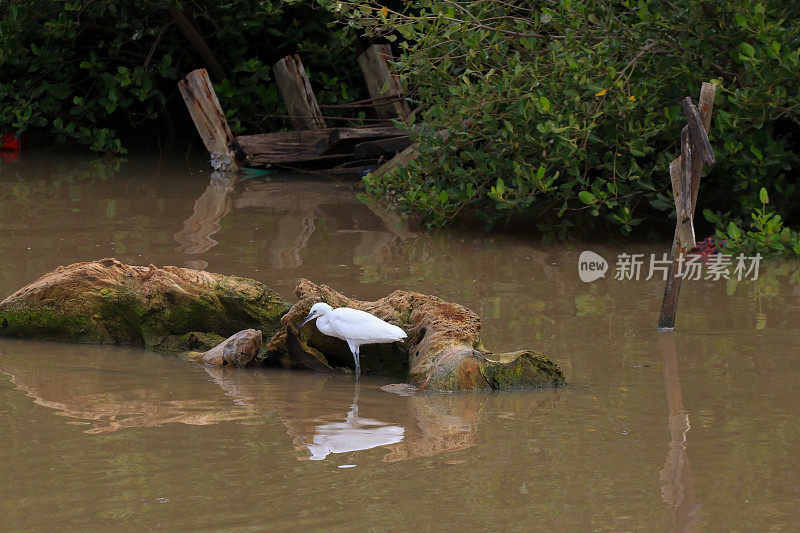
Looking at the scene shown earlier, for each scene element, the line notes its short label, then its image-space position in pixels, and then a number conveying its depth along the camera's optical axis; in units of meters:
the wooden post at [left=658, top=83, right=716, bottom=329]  14.10
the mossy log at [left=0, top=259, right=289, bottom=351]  14.00
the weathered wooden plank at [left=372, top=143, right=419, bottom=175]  25.59
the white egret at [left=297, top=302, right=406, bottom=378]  12.17
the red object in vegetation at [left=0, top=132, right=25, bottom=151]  33.78
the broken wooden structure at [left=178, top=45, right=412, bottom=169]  29.52
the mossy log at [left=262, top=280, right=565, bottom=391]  11.90
